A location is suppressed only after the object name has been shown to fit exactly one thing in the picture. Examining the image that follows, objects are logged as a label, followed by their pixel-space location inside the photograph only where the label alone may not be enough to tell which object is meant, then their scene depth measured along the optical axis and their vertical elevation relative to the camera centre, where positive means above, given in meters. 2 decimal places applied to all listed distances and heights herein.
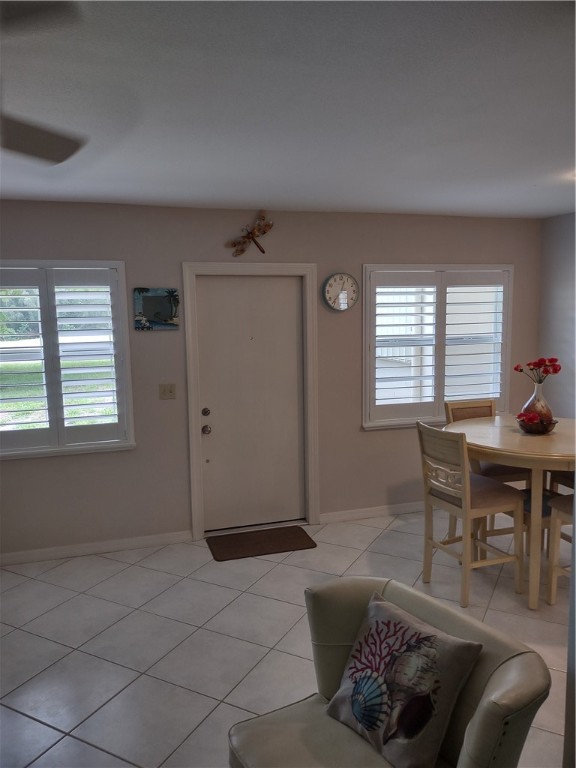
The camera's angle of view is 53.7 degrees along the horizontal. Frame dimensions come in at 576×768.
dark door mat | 4.00 -1.53
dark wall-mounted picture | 3.93 +0.18
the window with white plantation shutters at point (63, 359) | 3.70 -0.15
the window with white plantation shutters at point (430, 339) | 4.50 -0.07
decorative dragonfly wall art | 4.08 +0.70
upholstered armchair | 1.37 -0.99
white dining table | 3.08 -0.69
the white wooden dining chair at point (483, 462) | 3.88 -0.94
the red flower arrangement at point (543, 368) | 3.56 -0.24
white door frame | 4.05 -0.27
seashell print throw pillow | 1.52 -1.00
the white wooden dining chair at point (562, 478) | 3.69 -0.98
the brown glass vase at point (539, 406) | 3.52 -0.48
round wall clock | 4.31 +0.31
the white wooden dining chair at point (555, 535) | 3.18 -1.17
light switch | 4.05 -0.40
